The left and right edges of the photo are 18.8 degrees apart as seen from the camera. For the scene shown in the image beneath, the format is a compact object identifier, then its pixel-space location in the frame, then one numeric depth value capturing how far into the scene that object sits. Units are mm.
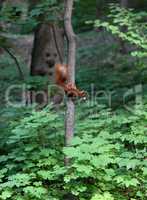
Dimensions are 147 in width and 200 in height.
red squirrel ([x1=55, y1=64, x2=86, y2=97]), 5230
